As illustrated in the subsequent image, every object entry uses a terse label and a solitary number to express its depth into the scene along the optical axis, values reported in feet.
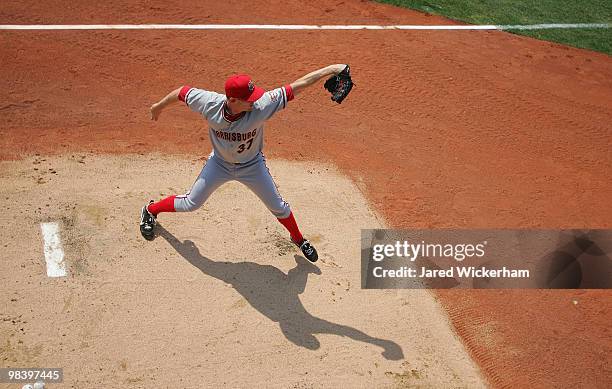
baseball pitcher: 31.81
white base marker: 35.81
